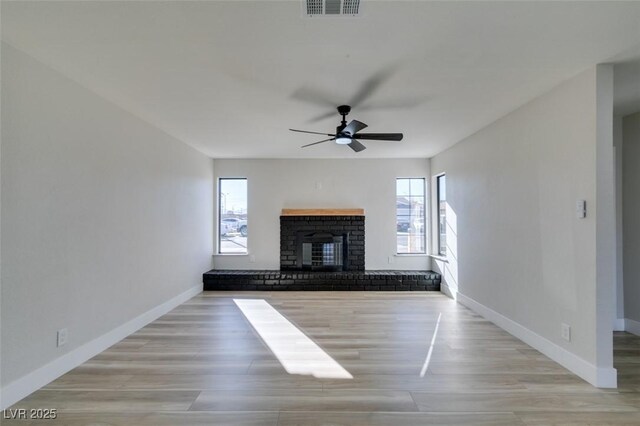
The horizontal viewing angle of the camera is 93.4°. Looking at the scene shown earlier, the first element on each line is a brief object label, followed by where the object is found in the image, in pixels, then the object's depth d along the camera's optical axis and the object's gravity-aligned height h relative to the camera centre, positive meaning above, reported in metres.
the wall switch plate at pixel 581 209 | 2.32 +0.07
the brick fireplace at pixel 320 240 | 5.57 -0.41
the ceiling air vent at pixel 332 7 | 1.59 +1.14
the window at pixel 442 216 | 5.22 +0.02
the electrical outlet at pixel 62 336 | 2.34 -0.93
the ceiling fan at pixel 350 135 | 2.94 +0.87
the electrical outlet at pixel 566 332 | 2.47 -0.95
